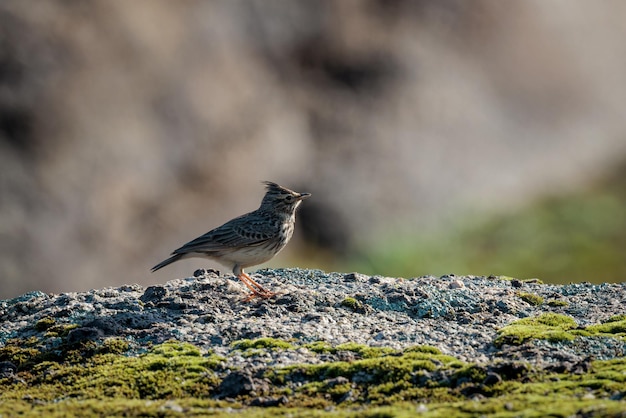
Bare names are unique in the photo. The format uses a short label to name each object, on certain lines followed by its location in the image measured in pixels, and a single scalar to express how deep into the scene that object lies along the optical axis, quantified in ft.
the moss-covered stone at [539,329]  39.60
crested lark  53.21
